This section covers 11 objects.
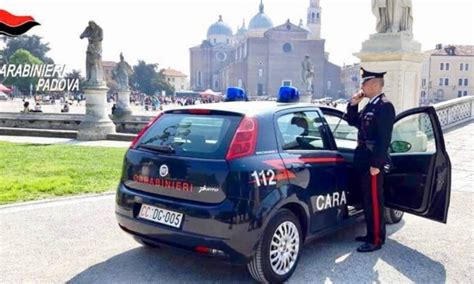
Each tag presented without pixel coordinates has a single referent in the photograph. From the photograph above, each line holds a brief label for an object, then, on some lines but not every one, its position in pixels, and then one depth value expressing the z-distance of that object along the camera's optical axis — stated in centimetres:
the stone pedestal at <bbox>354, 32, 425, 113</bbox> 1035
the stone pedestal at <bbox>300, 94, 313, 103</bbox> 2935
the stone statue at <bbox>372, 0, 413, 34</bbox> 1054
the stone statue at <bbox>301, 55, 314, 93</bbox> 3284
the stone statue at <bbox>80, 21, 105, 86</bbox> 1658
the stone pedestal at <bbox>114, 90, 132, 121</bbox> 2615
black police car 337
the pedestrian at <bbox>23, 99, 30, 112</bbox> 2549
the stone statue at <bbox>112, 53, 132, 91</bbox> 2884
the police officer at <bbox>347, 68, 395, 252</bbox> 431
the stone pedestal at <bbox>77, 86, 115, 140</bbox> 1608
